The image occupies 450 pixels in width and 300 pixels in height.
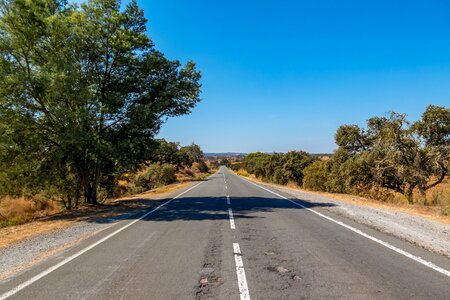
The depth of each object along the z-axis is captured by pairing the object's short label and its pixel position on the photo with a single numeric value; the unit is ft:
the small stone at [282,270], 18.85
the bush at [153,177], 161.89
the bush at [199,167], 370.94
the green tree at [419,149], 72.43
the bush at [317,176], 122.52
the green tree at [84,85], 45.37
